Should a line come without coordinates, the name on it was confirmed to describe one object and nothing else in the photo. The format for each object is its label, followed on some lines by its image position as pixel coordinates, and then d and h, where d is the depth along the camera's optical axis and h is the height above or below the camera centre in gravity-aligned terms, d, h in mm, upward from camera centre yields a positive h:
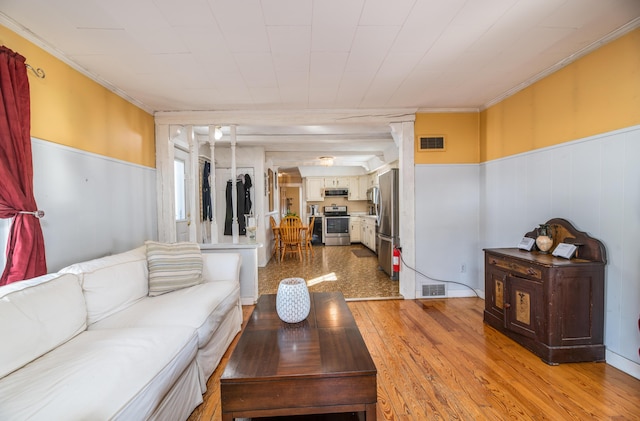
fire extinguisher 3557 -683
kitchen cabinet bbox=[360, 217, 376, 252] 6672 -724
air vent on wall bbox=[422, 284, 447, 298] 3514 -1114
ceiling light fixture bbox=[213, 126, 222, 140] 3697 +1014
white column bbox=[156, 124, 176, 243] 3385 +293
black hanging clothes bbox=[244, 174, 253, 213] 5086 +252
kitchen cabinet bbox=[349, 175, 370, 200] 8383 +529
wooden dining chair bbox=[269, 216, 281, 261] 5945 -751
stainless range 8031 -727
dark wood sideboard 2031 -765
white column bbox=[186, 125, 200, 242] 3515 +231
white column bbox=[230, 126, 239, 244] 3510 +399
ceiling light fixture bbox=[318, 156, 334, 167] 6154 +1076
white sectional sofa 1044 -694
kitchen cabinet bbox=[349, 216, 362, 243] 8062 -702
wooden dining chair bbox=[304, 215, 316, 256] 6340 -723
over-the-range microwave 8406 +413
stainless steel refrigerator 4246 -243
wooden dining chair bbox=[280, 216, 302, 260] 5837 -557
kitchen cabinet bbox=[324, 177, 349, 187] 8484 +727
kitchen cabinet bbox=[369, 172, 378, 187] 7199 +712
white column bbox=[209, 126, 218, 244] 3471 +267
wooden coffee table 1161 -749
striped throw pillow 2234 -501
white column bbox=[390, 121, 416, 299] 3465 +70
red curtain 1590 +217
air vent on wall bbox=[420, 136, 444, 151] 3482 +779
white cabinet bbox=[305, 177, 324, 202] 8500 +642
